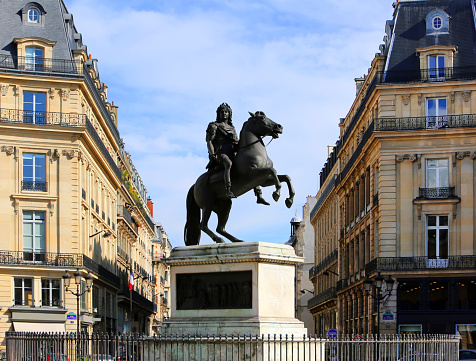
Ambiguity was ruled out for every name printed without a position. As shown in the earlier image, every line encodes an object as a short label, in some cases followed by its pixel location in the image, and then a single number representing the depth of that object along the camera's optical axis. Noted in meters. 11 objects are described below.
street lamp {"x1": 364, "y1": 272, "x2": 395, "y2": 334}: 39.12
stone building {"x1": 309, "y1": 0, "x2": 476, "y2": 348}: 52.06
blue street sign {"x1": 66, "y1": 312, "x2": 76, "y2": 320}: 44.86
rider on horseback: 18.39
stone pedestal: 17.17
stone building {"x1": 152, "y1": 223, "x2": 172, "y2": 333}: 116.84
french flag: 66.06
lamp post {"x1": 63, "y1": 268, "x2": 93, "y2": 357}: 38.94
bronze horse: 17.88
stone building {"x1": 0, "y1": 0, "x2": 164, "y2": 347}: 51.06
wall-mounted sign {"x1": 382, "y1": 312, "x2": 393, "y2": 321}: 50.71
